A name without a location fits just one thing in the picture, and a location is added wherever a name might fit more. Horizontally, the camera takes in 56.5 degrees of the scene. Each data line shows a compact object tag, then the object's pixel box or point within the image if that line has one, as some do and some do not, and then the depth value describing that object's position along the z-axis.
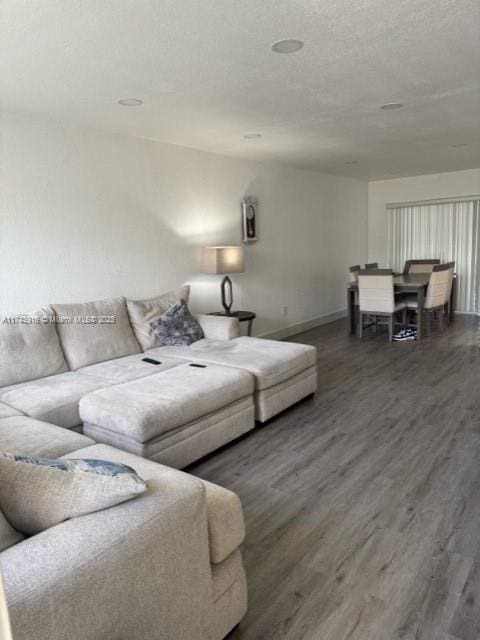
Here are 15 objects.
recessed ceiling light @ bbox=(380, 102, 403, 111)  3.53
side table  4.91
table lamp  4.74
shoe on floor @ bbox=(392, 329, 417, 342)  6.00
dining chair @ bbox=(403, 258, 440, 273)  7.35
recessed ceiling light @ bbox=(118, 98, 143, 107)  3.18
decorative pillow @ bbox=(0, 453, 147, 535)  1.26
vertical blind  7.49
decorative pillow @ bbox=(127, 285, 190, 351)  3.99
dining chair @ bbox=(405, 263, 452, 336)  6.05
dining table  5.94
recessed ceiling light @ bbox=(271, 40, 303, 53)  2.37
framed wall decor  5.57
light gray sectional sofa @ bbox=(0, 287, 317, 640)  1.13
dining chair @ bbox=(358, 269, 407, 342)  5.85
